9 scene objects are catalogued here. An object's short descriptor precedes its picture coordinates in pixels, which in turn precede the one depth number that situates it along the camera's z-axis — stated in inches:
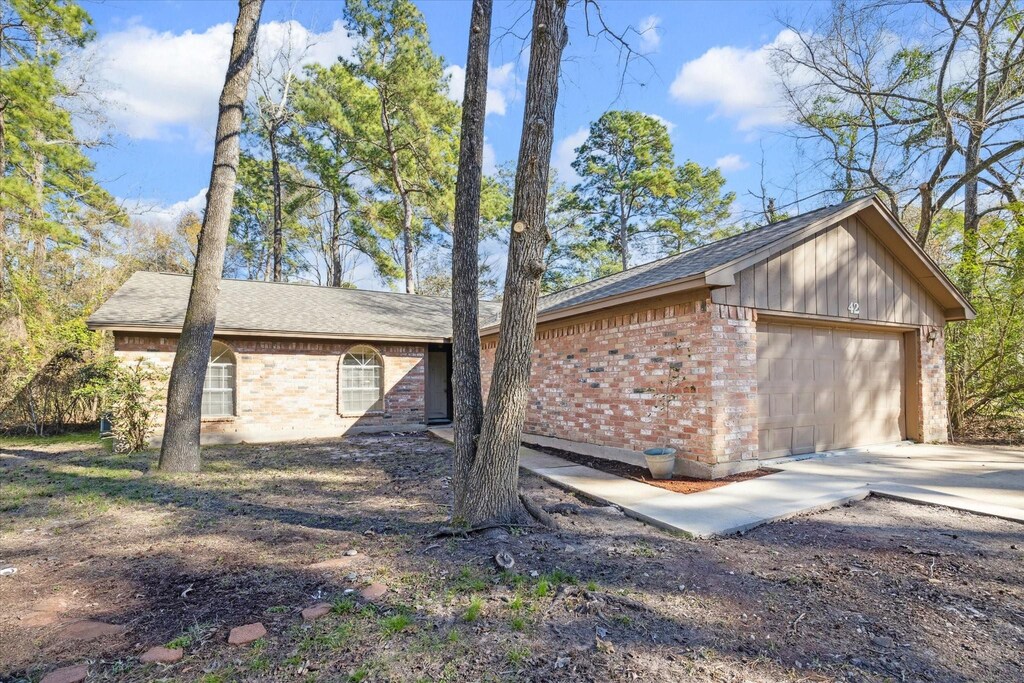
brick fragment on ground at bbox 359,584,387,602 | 115.9
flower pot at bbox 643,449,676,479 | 241.3
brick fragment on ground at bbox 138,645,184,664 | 90.4
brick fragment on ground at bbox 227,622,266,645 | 96.7
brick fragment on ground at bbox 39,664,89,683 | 84.2
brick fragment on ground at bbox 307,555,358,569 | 135.9
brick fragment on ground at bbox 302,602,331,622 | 106.7
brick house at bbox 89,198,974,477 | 246.5
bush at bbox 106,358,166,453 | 325.7
